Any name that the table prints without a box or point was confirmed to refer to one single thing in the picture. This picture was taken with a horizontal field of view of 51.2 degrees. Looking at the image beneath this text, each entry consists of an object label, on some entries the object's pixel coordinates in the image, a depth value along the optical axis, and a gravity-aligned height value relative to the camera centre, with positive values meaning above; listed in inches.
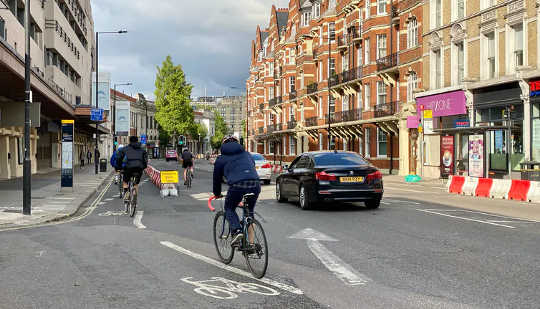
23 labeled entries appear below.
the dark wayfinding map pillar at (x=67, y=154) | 811.4 -0.1
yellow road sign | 755.4 -30.8
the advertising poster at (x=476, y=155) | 936.3 -5.0
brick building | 1401.3 +233.8
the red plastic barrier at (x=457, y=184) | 837.8 -48.9
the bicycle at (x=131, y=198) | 520.7 -41.8
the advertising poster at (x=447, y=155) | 1134.4 -5.8
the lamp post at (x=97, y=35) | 1739.7 +368.4
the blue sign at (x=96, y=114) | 1547.1 +109.0
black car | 532.7 -25.9
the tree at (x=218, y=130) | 6240.2 +264.3
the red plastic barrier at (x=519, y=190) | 700.0 -47.8
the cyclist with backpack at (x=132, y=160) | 520.4 -6.1
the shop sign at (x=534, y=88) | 884.2 +100.7
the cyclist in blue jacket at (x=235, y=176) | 258.6 -10.8
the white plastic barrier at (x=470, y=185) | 804.6 -47.8
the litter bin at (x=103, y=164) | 1623.5 -31.1
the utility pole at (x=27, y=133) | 510.3 +19.6
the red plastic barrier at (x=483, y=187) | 767.1 -48.0
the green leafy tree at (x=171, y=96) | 3289.9 +334.9
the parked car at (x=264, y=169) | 1039.0 -29.5
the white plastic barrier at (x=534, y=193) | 679.6 -50.0
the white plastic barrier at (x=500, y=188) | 734.5 -48.2
